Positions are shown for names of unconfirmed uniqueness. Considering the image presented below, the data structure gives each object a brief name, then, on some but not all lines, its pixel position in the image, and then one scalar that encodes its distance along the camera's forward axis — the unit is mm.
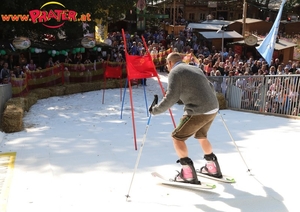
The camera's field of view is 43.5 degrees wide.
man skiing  4461
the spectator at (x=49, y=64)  16433
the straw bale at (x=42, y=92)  14193
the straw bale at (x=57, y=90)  14945
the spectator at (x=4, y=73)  13781
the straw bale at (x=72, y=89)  15523
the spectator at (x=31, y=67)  15866
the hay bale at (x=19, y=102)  10345
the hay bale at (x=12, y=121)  8742
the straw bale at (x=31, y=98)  12464
